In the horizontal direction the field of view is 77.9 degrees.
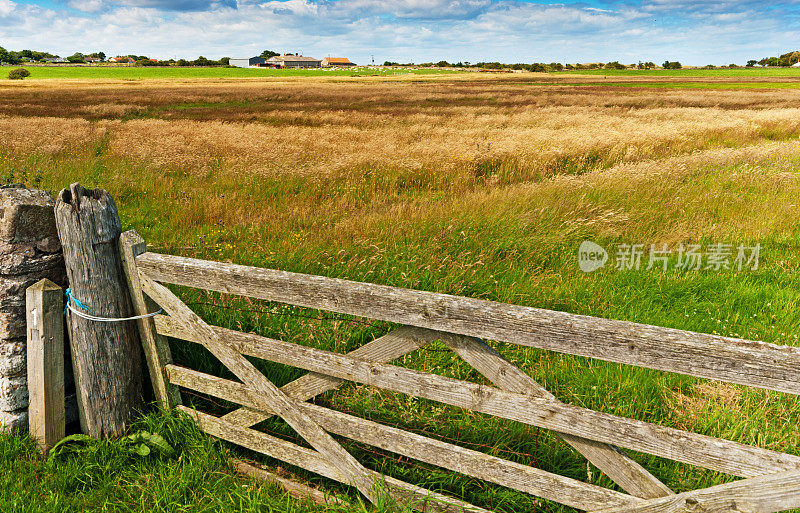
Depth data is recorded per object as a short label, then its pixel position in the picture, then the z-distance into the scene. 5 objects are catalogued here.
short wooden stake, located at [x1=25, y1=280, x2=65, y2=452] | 2.84
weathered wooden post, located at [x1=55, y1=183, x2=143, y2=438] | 2.79
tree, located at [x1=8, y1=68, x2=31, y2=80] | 83.23
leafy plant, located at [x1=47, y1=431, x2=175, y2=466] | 2.99
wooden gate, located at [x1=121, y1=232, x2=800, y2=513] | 1.90
